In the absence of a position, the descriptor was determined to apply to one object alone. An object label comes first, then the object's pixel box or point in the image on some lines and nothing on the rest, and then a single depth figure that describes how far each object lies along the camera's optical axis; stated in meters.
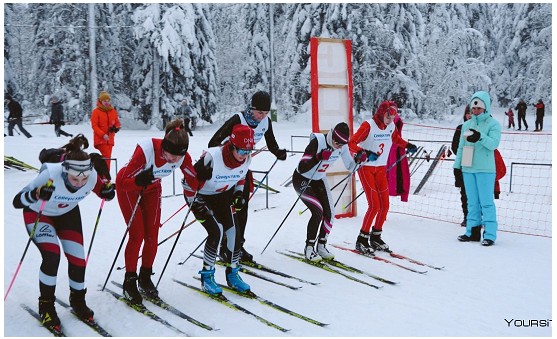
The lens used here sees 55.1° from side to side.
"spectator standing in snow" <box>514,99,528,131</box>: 22.94
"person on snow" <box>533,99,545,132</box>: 21.86
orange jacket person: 9.80
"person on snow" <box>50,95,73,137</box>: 15.73
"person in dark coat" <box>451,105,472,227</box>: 7.44
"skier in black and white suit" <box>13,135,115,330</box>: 3.72
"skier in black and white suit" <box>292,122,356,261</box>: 5.48
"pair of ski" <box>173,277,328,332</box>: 4.12
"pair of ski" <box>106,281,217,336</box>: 4.03
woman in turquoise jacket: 6.37
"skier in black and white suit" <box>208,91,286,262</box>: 5.33
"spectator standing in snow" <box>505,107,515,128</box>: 25.01
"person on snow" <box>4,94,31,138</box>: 15.57
